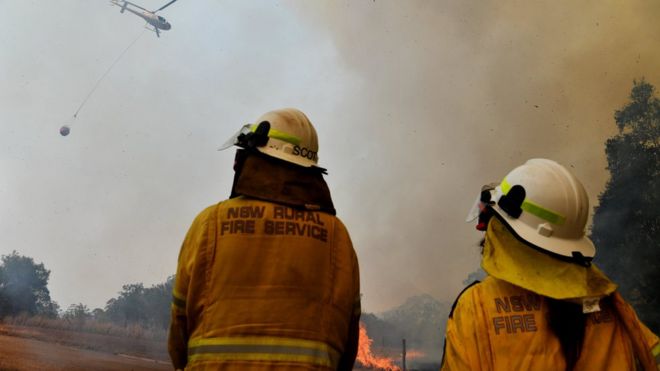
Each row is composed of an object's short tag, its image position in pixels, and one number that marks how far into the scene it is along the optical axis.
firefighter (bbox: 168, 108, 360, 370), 2.40
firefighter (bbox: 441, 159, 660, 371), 2.23
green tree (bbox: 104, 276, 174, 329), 20.08
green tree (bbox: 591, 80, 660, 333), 14.41
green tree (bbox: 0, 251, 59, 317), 14.80
